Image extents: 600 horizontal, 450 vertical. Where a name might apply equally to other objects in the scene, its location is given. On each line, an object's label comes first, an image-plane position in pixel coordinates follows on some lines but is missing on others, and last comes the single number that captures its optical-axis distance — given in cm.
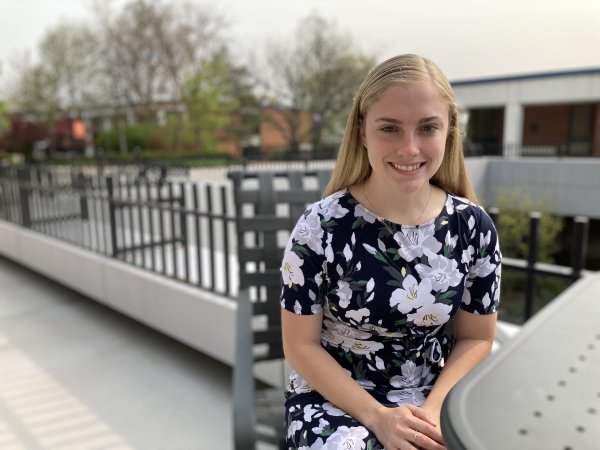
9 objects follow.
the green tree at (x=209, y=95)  2094
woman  112
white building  2318
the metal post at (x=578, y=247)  241
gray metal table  69
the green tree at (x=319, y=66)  2203
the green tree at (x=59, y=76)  2278
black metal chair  193
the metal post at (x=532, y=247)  253
